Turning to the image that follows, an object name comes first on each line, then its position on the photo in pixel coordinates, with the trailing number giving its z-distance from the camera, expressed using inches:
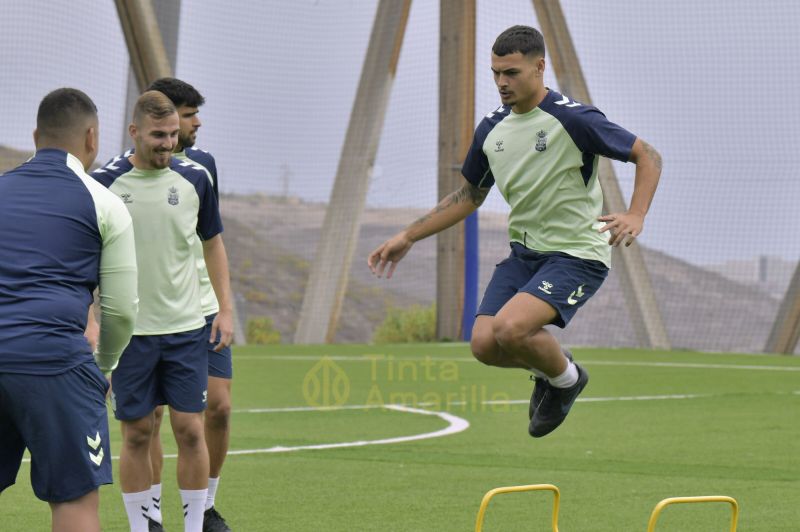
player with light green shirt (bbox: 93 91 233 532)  526.9
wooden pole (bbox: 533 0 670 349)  1820.5
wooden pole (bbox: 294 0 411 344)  1867.7
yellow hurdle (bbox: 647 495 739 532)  417.3
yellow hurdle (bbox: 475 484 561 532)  430.4
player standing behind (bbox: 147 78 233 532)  572.9
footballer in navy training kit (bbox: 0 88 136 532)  355.2
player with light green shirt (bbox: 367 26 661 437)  547.8
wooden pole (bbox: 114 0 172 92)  1650.9
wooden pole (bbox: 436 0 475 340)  1791.4
